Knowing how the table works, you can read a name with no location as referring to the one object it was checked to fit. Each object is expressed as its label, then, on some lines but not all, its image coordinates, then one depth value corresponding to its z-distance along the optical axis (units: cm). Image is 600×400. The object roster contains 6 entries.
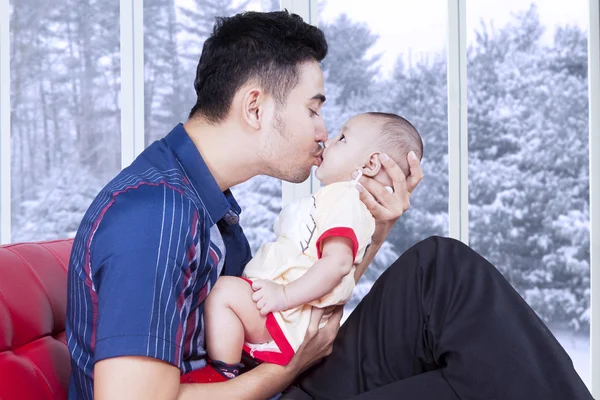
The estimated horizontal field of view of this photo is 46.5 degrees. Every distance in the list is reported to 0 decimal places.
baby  143
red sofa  136
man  114
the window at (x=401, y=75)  325
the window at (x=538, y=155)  328
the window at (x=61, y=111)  350
